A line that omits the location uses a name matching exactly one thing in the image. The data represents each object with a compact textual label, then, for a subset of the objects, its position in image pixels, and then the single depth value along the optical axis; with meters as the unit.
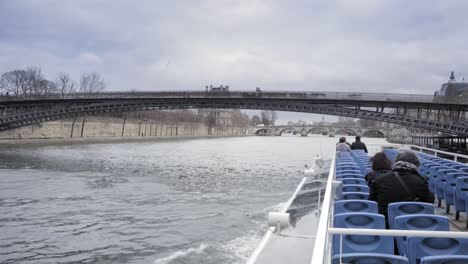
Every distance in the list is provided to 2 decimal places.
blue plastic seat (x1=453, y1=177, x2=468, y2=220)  7.70
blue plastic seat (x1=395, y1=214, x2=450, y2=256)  4.08
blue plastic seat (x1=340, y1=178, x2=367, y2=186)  7.51
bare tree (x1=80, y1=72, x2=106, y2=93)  97.00
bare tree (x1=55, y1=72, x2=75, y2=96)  90.69
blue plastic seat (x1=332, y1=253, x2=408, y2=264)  3.43
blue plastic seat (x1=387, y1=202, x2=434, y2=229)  4.78
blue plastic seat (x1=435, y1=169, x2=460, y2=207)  9.60
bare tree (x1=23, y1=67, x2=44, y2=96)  85.34
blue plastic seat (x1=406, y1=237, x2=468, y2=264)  3.88
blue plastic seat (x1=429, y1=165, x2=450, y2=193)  10.21
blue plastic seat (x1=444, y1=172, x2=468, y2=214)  8.66
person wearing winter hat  5.22
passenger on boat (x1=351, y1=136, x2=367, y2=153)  20.47
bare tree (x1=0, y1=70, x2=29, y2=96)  84.27
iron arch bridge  37.88
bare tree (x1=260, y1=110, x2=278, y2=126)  187.00
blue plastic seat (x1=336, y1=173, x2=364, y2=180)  8.21
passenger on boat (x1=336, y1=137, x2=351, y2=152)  17.85
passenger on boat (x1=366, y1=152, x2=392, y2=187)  6.62
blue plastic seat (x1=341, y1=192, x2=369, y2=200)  6.10
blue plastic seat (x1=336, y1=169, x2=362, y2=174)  9.05
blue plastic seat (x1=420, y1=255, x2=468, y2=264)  3.20
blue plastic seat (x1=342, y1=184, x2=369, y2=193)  6.67
